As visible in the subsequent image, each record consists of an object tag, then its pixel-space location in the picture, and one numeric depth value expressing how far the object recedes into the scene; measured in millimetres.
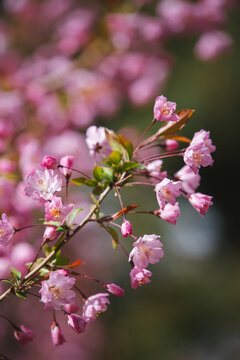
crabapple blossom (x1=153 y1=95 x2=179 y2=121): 1105
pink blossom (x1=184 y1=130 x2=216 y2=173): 1086
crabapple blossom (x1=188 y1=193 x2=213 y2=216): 1113
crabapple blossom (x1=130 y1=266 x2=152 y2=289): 1082
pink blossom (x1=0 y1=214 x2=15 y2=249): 1096
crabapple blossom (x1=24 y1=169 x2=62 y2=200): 1091
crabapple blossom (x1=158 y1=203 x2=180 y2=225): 1122
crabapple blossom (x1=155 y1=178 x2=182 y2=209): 1085
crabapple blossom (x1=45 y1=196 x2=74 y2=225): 1080
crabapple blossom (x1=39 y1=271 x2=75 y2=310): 1065
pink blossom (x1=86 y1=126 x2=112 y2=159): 1167
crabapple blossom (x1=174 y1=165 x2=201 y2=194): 1148
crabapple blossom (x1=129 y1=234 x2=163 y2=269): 1084
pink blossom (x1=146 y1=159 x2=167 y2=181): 1131
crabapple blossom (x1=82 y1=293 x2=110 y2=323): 1117
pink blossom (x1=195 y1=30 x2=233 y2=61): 2055
